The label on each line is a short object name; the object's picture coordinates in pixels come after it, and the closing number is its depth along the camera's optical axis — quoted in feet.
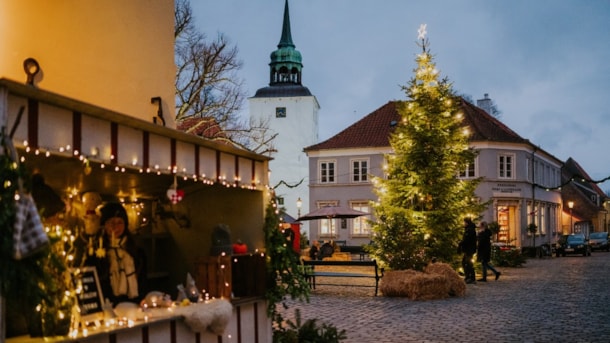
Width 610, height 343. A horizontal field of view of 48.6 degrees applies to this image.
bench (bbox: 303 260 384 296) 58.39
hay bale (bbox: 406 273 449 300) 53.36
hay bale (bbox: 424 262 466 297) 55.06
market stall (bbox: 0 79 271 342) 16.35
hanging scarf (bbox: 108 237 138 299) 23.53
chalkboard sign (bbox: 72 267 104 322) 19.69
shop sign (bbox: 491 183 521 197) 139.54
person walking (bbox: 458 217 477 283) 66.69
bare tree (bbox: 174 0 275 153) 90.43
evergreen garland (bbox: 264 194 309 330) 26.94
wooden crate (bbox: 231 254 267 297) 25.73
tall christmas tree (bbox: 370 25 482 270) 68.90
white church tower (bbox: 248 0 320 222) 220.23
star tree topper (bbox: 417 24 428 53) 75.20
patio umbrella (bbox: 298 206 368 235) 101.81
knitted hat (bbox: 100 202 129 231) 24.04
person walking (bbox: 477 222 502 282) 68.49
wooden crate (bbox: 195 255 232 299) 24.72
